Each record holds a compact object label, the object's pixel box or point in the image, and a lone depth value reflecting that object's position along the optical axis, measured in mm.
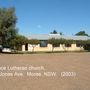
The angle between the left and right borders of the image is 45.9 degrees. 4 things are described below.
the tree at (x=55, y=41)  26992
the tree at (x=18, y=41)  23461
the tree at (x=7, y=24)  19367
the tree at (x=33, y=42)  25760
